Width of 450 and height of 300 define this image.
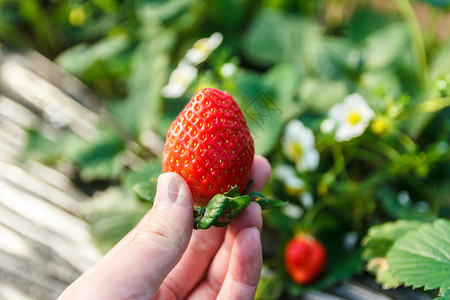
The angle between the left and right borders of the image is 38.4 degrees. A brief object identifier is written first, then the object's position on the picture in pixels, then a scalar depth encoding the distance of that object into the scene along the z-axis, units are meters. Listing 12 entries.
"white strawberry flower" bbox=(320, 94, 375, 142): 0.36
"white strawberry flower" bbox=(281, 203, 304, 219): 0.40
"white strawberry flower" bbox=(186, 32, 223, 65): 0.40
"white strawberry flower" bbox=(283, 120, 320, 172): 0.38
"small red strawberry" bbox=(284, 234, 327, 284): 0.37
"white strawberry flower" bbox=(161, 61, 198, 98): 0.39
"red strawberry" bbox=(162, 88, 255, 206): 0.26
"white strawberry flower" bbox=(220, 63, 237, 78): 0.38
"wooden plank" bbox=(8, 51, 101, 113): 0.53
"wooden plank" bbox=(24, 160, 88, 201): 0.47
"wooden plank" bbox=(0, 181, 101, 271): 0.43
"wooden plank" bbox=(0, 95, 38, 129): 0.52
